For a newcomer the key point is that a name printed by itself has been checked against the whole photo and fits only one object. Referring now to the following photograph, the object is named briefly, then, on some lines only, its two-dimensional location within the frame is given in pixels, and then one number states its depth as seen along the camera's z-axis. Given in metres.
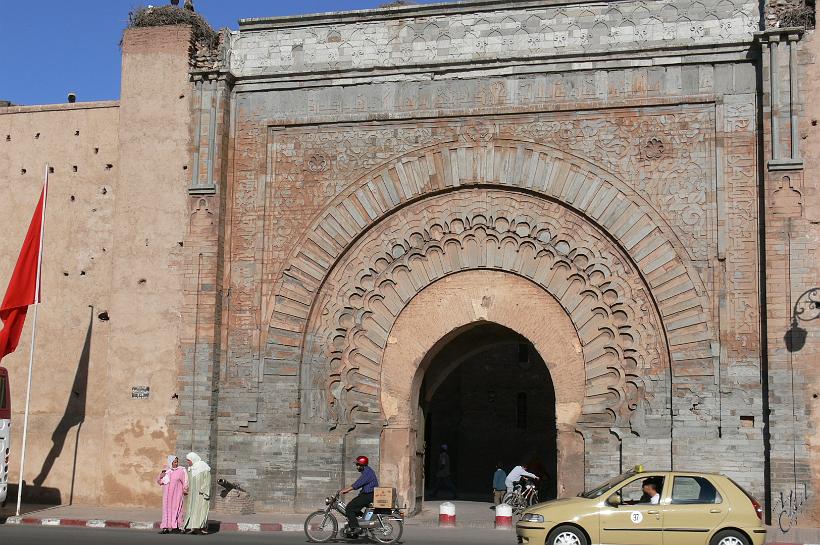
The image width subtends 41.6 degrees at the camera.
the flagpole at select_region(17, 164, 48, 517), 13.77
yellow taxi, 9.47
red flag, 14.73
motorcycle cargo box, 12.38
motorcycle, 11.25
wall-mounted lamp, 12.70
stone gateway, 13.09
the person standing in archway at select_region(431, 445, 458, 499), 19.89
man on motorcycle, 11.35
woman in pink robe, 12.34
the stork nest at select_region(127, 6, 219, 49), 15.62
